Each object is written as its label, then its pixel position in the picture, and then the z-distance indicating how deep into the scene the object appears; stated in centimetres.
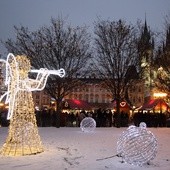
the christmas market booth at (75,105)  2446
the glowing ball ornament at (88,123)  1581
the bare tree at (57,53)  2224
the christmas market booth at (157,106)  2410
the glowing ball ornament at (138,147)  701
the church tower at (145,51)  2372
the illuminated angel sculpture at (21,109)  842
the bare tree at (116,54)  2335
